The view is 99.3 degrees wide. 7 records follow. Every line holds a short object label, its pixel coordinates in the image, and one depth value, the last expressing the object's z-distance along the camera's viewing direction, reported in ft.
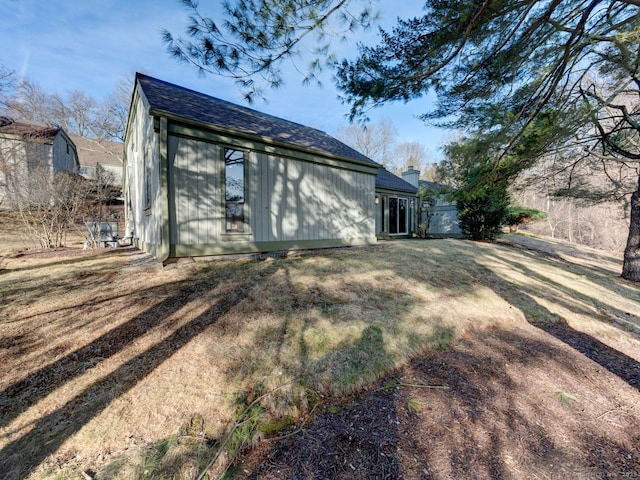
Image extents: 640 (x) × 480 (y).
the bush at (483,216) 35.22
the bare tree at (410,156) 91.81
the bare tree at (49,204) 25.75
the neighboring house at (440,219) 48.44
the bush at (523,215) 50.42
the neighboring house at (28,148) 40.32
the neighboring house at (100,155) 73.26
